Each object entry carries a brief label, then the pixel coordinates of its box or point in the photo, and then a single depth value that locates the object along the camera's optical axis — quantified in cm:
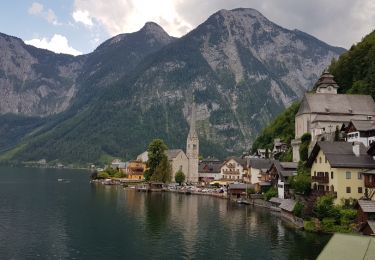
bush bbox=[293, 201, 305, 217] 8050
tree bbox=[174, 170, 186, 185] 17438
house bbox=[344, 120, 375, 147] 8006
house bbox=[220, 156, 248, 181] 16109
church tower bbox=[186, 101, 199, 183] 18650
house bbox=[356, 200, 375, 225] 6444
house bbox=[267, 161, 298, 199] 10269
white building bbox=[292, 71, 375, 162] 11338
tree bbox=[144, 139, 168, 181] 17012
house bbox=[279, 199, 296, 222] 8500
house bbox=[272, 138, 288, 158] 13985
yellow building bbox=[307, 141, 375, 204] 7381
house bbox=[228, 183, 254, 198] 13159
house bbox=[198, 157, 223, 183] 18330
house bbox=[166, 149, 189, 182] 18488
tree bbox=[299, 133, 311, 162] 10280
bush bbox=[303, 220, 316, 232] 7206
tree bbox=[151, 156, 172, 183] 16848
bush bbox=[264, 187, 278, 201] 10981
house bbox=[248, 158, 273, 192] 13850
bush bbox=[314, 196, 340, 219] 7150
